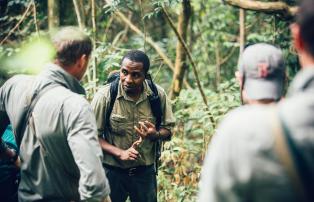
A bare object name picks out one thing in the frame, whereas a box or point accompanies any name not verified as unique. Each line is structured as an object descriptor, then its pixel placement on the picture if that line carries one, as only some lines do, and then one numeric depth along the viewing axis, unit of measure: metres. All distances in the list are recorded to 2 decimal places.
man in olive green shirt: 4.40
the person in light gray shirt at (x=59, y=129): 2.82
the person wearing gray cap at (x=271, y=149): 1.44
